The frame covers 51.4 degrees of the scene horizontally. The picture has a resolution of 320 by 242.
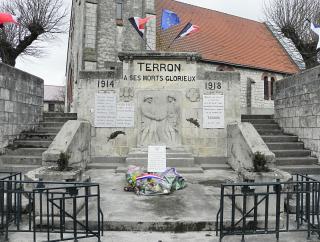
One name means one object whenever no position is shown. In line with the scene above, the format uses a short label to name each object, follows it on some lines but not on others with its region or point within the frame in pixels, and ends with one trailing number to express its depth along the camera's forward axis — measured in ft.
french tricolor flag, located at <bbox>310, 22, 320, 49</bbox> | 33.61
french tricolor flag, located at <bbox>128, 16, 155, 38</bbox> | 40.64
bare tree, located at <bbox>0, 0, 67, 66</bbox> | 55.01
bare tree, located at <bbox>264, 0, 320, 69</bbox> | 51.95
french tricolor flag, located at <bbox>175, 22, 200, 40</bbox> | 41.32
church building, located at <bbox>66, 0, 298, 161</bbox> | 32.58
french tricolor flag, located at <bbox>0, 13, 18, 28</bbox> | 33.79
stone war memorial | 16.71
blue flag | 43.47
